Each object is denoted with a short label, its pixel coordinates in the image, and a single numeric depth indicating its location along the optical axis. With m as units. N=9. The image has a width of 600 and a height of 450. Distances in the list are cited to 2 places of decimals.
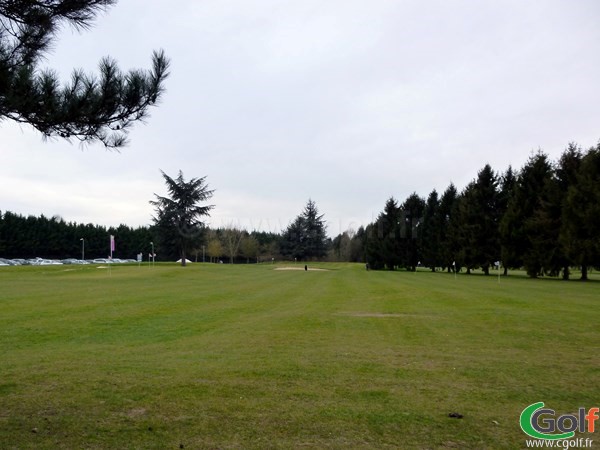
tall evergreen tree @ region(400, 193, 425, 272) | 71.81
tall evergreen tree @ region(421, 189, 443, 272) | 66.00
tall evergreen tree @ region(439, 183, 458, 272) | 60.44
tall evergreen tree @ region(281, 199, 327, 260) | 106.75
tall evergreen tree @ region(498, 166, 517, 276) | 54.62
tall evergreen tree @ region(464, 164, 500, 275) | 54.41
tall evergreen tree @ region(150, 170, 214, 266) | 72.88
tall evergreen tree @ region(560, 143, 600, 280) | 36.81
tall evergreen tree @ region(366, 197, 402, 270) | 73.06
